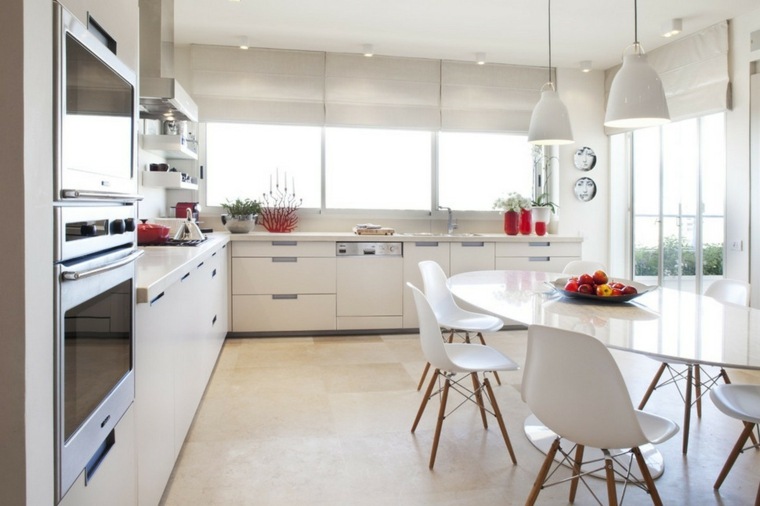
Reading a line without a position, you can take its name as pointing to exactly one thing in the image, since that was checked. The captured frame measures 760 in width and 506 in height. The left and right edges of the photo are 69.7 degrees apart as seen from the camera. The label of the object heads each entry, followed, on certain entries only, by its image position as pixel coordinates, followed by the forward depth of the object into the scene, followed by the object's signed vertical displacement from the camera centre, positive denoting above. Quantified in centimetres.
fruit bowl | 245 -26
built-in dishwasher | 495 -43
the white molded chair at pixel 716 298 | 262 -32
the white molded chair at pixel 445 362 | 243 -58
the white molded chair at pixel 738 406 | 192 -61
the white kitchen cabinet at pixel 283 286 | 479 -42
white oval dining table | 165 -31
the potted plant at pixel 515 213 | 545 +26
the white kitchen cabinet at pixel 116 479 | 122 -61
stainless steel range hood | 307 +104
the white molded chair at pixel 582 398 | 160 -49
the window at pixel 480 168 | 571 +75
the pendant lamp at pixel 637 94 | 251 +67
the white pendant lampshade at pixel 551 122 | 320 +69
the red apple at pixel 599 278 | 257 -19
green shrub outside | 470 -19
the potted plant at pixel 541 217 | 547 +22
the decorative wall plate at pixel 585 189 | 581 +53
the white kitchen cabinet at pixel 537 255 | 525 -16
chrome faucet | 548 +16
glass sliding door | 467 +34
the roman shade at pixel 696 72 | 438 +142
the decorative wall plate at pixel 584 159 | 580 +85
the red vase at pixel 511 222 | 546 +17
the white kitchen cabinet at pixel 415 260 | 505 -20
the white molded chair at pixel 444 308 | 333 -46
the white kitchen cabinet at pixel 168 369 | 174 -54
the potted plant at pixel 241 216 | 493 +20
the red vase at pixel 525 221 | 550 +18
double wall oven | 108 -2
